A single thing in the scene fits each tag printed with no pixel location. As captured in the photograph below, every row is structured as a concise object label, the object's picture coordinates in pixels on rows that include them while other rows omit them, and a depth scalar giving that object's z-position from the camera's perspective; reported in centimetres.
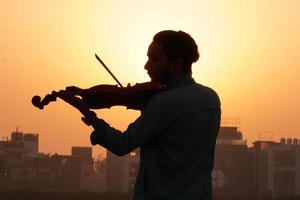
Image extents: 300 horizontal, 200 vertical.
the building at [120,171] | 12512
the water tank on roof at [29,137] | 16131
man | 468
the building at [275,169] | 12076
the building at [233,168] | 11756
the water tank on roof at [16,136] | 15688
